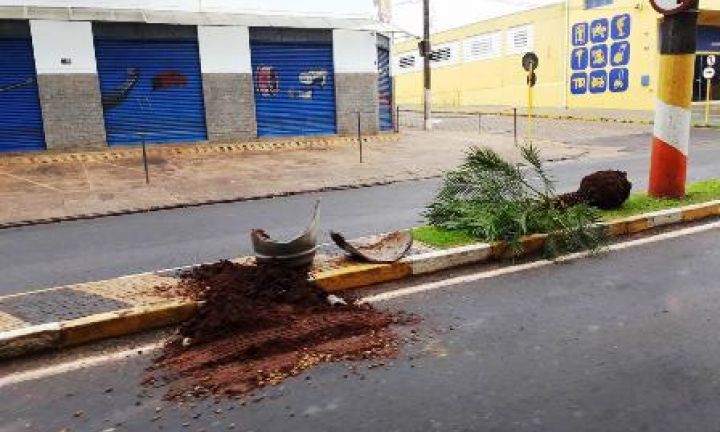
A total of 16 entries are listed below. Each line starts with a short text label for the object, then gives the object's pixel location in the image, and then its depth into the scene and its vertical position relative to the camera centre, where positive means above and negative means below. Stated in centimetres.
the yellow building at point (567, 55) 3022 +258
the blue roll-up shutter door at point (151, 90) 1748 +87
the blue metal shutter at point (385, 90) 2288 +73
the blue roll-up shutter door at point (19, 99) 1623 +71
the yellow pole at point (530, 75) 1796 +81
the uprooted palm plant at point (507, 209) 670 -114
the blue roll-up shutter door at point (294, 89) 1967 +81
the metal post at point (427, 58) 2491 +195
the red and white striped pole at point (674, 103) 803 -7
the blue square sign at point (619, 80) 3119 +98
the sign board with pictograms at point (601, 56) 3105 +226
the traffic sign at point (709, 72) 2286 +84
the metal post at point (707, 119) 2424 -92
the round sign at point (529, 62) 1794 +116
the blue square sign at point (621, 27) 3058 +349
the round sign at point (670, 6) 786 +113
